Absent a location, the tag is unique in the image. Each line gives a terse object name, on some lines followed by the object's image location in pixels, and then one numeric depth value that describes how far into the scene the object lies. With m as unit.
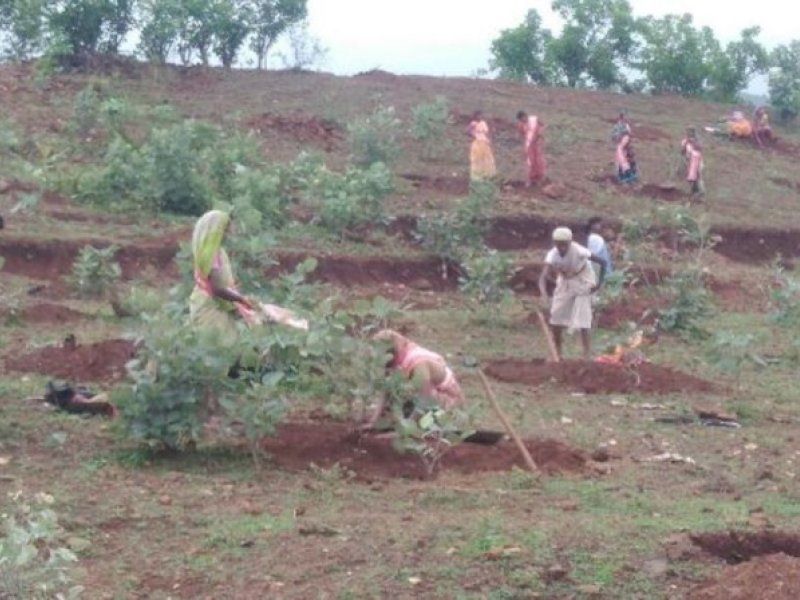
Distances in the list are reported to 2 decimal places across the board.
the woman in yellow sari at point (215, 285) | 10.11
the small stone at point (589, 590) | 6.56
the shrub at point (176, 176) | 19.30
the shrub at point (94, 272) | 15.41
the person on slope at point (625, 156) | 26.25
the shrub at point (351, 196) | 19.48
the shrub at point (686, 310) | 16.14
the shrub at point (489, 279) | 16.45
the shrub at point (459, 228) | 19.23
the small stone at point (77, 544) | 6.84
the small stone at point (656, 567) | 6.81
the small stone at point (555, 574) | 6.66
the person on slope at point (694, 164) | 26.47
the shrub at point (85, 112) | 23.11
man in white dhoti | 13.77
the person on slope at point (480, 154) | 24.06
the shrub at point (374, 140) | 23.11
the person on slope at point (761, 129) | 32.62
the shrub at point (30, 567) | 4.93
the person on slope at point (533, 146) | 24.55
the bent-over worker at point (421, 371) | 9.30
